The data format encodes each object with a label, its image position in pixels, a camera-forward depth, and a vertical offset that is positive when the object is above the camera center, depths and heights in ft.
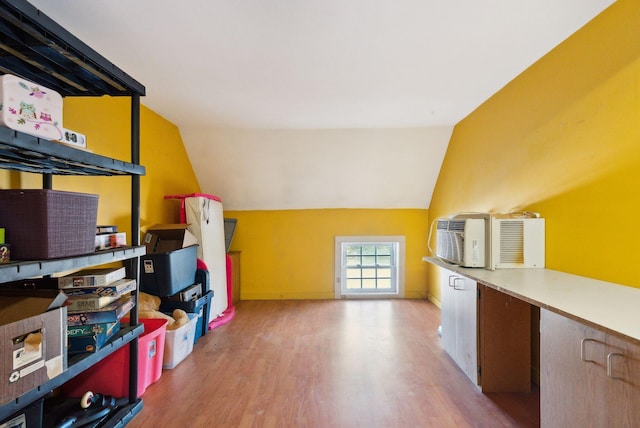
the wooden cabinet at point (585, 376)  3.20 -1.98
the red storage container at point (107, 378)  5.97 -3.34
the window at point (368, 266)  14.01 -2.49
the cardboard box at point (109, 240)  4.62 -0.44
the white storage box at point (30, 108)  3.10 +1.18
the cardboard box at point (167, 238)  9.04 -0.75
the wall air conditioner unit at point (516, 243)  6.61 -0.62
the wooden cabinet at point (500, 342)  6.53 -2.81
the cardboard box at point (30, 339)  3.10 -1.43
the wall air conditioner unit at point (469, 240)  6.79 -0.59
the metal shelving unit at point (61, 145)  3.22 +0.80
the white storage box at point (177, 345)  7.57 -3.47
